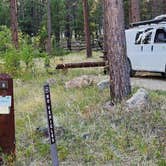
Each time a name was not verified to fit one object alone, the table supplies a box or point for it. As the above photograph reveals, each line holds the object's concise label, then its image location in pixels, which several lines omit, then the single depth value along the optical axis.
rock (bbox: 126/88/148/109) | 9.02
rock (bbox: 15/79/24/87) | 15.34
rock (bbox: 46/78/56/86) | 15.00
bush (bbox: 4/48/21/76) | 17.30
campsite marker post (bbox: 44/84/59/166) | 5.45
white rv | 15.77
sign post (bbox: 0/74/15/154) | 6.22
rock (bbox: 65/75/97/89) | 13.44
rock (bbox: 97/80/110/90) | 12.55
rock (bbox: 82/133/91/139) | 7.46
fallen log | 16.89
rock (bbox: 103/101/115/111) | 9.32
